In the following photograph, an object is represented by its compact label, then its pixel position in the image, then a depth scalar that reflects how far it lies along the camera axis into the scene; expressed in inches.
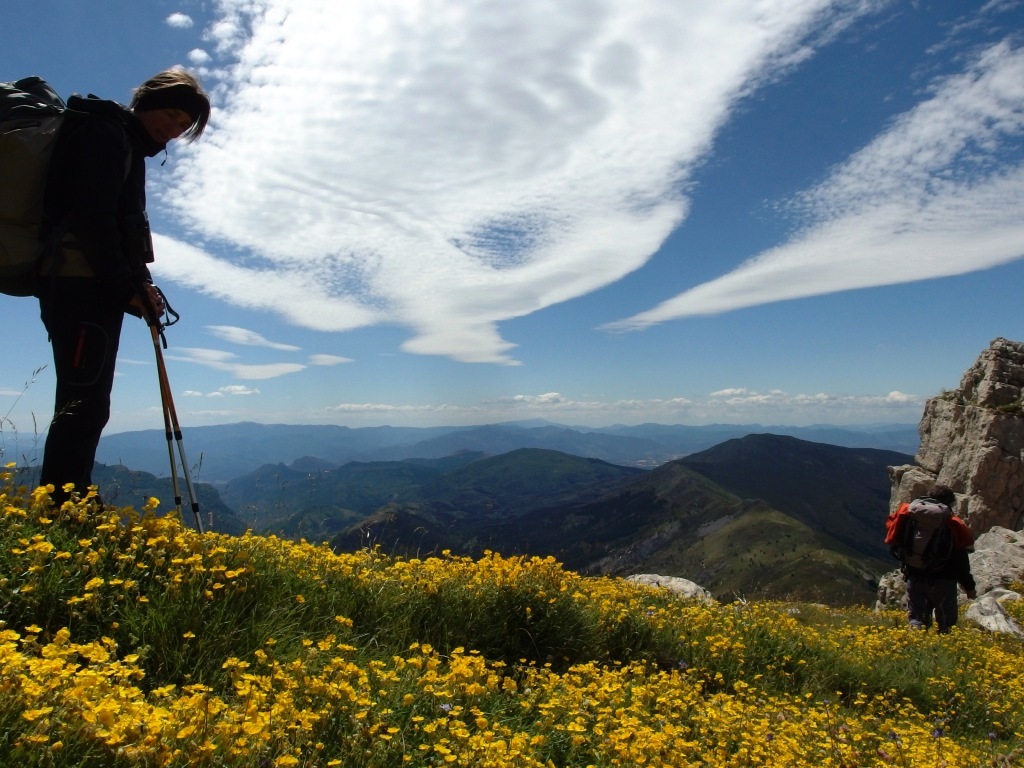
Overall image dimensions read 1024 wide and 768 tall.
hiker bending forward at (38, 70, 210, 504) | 195.5
